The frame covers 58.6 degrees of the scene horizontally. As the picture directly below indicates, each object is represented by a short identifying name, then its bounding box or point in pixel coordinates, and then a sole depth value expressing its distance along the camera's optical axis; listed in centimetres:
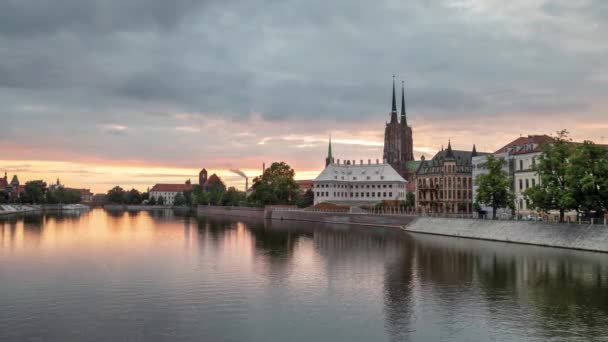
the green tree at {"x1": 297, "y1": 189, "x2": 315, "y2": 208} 17888
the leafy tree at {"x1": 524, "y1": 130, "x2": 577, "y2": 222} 7200
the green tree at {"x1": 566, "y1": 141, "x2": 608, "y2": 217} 6725
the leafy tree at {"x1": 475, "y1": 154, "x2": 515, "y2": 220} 8712
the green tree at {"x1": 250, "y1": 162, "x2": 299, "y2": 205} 17712
